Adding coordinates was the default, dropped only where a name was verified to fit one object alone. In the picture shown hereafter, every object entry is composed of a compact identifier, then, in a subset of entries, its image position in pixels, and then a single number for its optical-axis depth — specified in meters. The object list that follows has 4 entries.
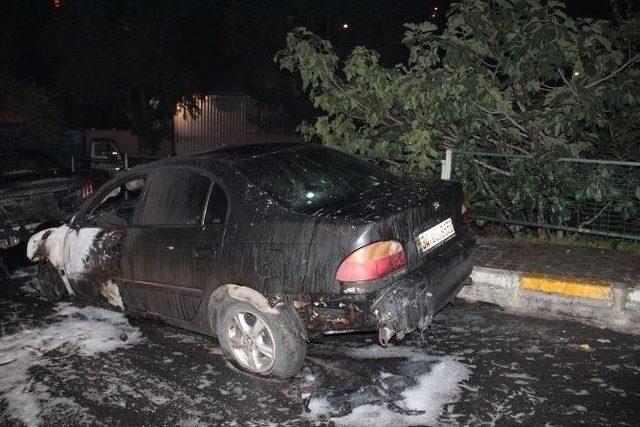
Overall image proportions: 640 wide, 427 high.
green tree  5.79
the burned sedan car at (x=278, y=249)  3.38
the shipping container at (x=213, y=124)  22.34
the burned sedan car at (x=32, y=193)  6.96
